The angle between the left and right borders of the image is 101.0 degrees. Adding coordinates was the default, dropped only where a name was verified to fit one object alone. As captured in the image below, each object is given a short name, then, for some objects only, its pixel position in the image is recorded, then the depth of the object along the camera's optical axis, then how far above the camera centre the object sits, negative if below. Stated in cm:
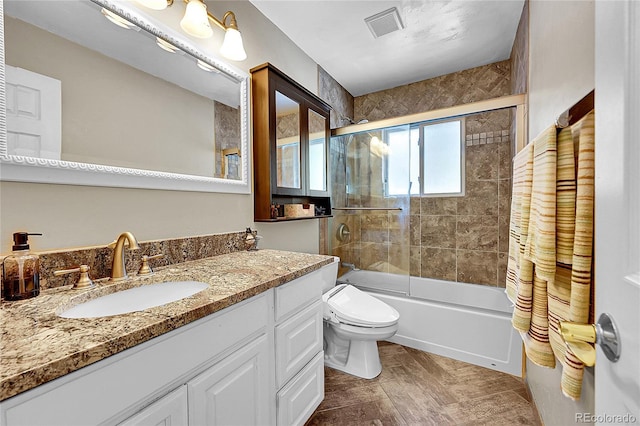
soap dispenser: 77 -18
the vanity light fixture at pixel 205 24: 119 +92
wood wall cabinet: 169 +49
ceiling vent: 182 +136
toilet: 169 -78
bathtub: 183 -88
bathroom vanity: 50 -36
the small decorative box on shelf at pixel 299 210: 192 +0
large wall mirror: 86 +45
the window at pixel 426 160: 262 +51
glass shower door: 263 +3
